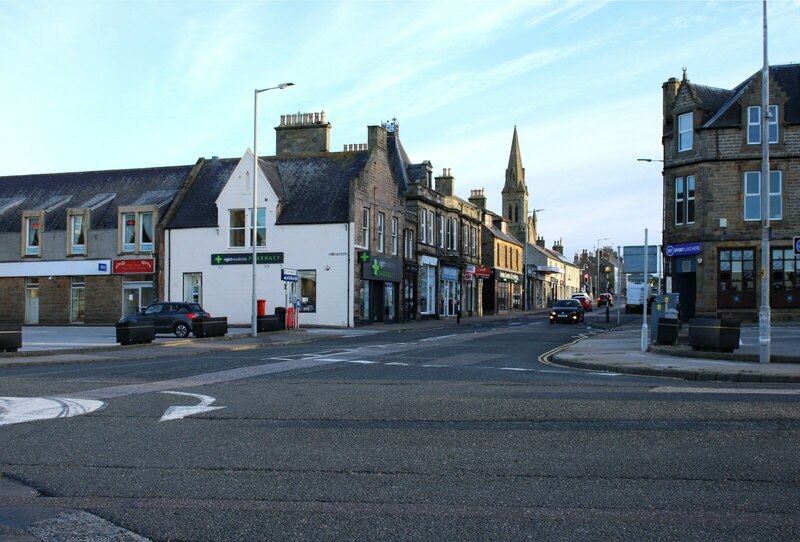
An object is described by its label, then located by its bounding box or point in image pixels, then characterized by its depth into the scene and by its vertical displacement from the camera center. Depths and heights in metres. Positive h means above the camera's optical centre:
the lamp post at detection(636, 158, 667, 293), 40.87 +3.88
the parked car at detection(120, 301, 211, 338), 31.28 -1.44
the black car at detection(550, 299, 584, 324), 45.97 -1.77
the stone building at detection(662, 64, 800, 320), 36.94 +4.24
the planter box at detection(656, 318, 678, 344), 21.75 -1.35
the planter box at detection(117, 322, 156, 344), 24.84 -1.73
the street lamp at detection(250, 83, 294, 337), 29.98 +4.25
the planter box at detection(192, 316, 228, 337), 29.05 -1.76
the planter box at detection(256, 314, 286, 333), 33.31 -1.85
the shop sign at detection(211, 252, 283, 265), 41.00 +1.35
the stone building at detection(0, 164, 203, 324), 43.66 +1.89
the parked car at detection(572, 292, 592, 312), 71.01 -1.50
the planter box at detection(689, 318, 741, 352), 19.06 -1.25
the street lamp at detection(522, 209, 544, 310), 84.12 +1.27
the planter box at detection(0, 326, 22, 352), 21.12 -1.64
